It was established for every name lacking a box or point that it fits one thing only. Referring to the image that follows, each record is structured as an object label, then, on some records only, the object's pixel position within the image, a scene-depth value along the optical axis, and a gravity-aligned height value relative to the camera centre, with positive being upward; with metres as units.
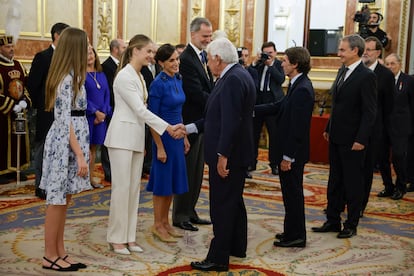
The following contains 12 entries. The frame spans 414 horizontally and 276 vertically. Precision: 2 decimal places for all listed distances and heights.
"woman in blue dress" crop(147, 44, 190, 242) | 4.53 -0.77
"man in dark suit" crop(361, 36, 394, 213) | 5.44 -0.51
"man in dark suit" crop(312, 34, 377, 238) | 4.76 -0.63
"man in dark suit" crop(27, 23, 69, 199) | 5.92 -0.55
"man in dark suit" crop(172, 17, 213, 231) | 4.91 -0.48
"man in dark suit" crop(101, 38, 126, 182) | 6.77 -0.33
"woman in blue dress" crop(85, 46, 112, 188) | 6.19 -0.70
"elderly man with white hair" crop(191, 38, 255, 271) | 3.82 -0.65
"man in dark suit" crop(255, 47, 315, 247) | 4.39 -0.71
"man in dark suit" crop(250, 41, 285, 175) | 7.84 -0.57
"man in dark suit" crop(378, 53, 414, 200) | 6.73 -0.94
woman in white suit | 4.09 -0.67
